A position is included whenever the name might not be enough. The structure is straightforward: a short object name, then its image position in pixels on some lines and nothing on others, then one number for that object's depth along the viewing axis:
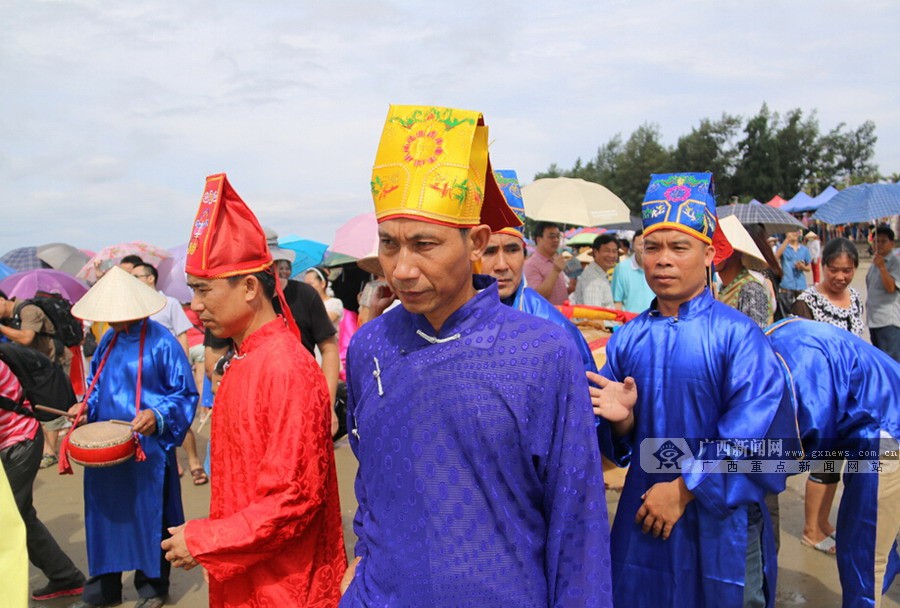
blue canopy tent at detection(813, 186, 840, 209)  22.93
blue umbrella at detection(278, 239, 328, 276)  10.19
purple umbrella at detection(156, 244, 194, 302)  9.19
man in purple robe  1.51
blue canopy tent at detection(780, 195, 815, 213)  23.45
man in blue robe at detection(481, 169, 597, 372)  2.95
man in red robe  2.00
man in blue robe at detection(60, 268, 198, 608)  3.99
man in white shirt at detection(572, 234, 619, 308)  7.16
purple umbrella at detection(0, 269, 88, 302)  8.30
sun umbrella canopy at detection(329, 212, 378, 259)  8.07
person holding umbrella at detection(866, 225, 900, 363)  6.85
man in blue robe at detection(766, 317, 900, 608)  2.85
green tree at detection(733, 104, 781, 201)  43.03
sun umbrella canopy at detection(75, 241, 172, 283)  9.06
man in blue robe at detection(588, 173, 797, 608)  2.29
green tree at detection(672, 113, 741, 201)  45.38
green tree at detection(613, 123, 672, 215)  49.80
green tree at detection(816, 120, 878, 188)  43.84
